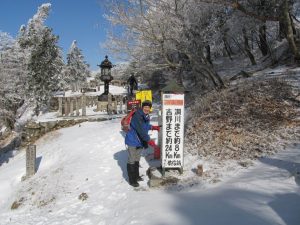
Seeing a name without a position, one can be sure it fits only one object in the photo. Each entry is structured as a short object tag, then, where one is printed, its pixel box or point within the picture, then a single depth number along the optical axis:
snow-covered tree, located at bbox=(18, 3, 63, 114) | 21.67
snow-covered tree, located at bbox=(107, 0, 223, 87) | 8.57
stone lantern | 11.82
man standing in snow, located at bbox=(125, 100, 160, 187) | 5.22
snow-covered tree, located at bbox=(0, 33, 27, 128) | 15.70
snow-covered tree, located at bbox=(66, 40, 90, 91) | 43.60
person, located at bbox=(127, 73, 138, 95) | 14.52
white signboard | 5.22
